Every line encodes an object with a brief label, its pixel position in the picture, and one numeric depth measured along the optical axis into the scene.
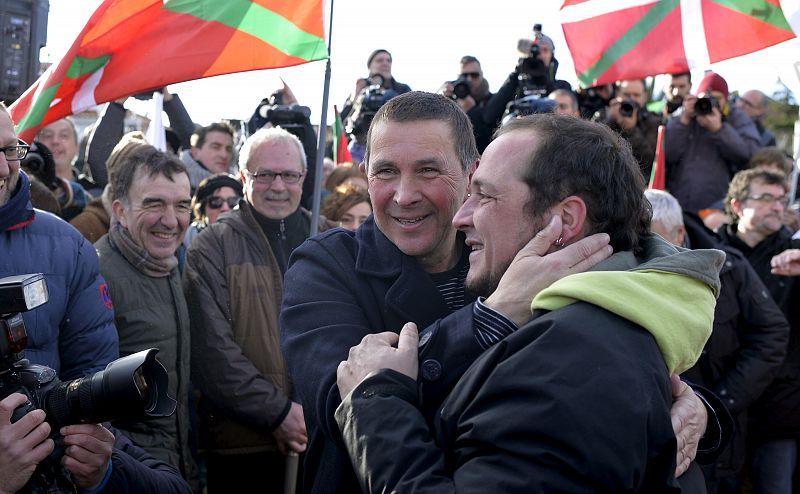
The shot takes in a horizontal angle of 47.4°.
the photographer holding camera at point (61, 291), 3.30
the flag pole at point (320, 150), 4.44
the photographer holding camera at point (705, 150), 7.63
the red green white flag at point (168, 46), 4.56
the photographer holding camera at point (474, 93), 7.66
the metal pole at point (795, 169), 6.39
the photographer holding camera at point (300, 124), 6.39
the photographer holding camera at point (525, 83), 7.29
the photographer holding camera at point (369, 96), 7.51
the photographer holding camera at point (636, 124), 7.62
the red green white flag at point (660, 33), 5.70
